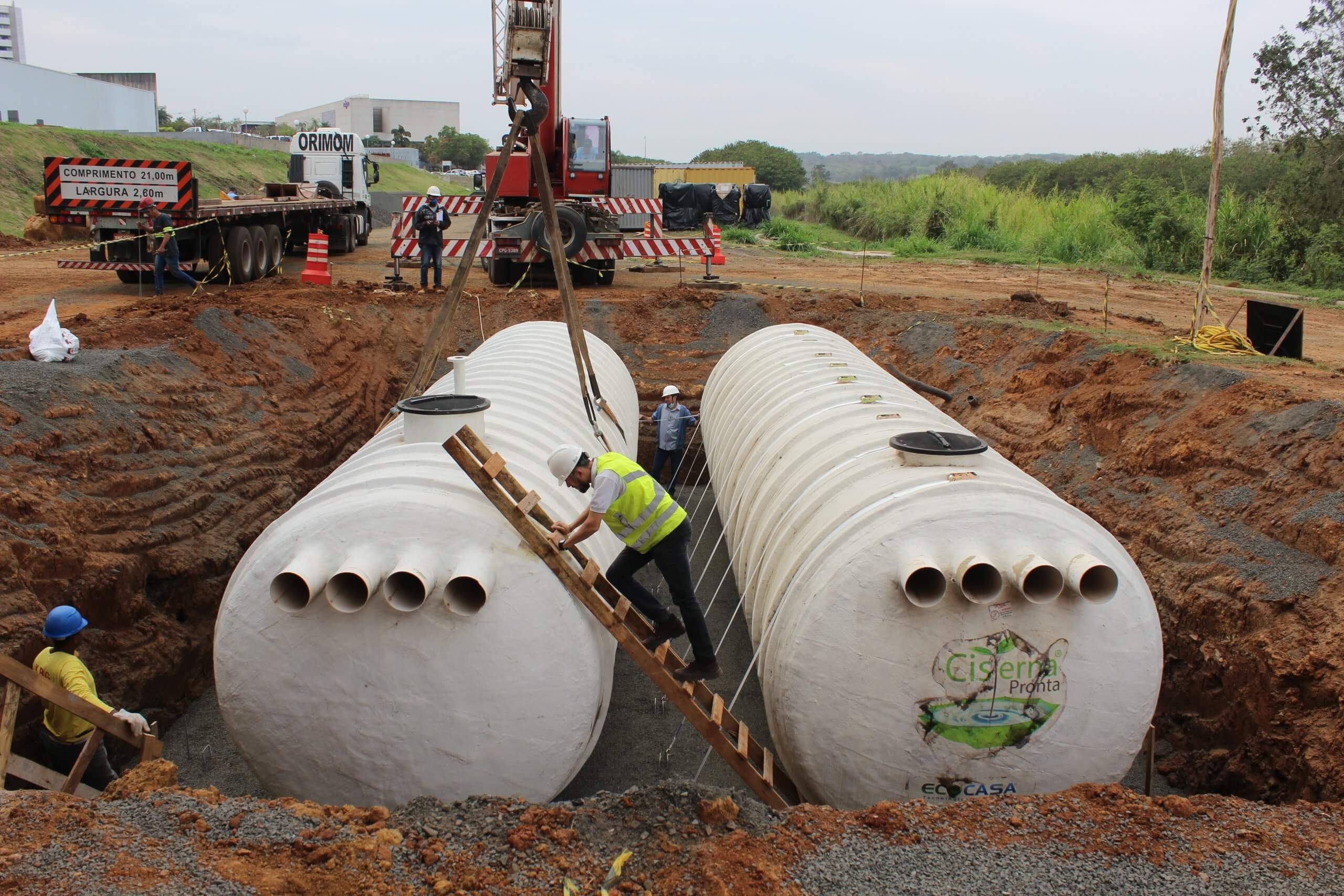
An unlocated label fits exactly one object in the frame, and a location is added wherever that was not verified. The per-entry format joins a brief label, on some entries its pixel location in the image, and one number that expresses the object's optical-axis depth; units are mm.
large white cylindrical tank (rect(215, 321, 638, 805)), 4855
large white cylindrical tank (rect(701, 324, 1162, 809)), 4918
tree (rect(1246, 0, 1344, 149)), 23812
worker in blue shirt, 11867
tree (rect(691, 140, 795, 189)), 82812
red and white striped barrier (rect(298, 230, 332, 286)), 18859
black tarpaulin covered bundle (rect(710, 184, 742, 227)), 39031
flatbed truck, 15750
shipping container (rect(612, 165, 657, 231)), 36750
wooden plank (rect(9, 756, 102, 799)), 5234
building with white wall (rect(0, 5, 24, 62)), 130500
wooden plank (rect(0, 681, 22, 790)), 4996
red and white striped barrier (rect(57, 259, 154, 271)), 16312
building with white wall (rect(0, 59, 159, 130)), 52875
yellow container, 43500
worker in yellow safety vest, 5336
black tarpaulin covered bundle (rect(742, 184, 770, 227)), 39719
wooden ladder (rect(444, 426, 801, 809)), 5004
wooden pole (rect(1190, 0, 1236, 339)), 11164
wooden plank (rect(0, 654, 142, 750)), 4906
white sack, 9086
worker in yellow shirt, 5453
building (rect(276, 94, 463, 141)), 137500
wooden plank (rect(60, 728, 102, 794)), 5121
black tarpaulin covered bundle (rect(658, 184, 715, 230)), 38156
